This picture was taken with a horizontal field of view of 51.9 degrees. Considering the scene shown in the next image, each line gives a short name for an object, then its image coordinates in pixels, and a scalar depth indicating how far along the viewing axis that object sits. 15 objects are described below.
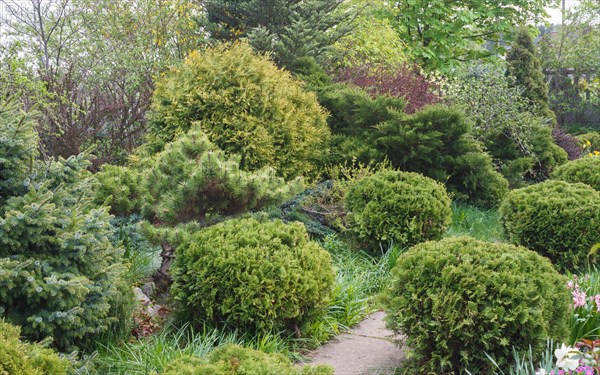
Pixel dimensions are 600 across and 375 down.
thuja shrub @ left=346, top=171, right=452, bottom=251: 5.72
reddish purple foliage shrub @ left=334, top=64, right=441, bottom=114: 8.83
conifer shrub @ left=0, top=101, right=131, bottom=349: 2.92
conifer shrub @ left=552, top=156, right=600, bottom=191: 7.29
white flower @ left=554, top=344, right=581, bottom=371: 2.56
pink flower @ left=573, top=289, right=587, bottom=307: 3.90
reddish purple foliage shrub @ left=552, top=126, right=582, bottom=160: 10.36
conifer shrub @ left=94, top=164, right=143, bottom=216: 5.46
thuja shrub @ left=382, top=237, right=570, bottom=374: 3.30
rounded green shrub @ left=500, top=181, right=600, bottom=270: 5.54
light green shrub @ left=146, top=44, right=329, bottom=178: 6.45
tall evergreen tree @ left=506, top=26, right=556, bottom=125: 12.69
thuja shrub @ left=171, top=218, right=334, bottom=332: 3.87
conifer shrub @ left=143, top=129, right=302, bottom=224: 4.52
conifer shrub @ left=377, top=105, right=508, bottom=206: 7.28
